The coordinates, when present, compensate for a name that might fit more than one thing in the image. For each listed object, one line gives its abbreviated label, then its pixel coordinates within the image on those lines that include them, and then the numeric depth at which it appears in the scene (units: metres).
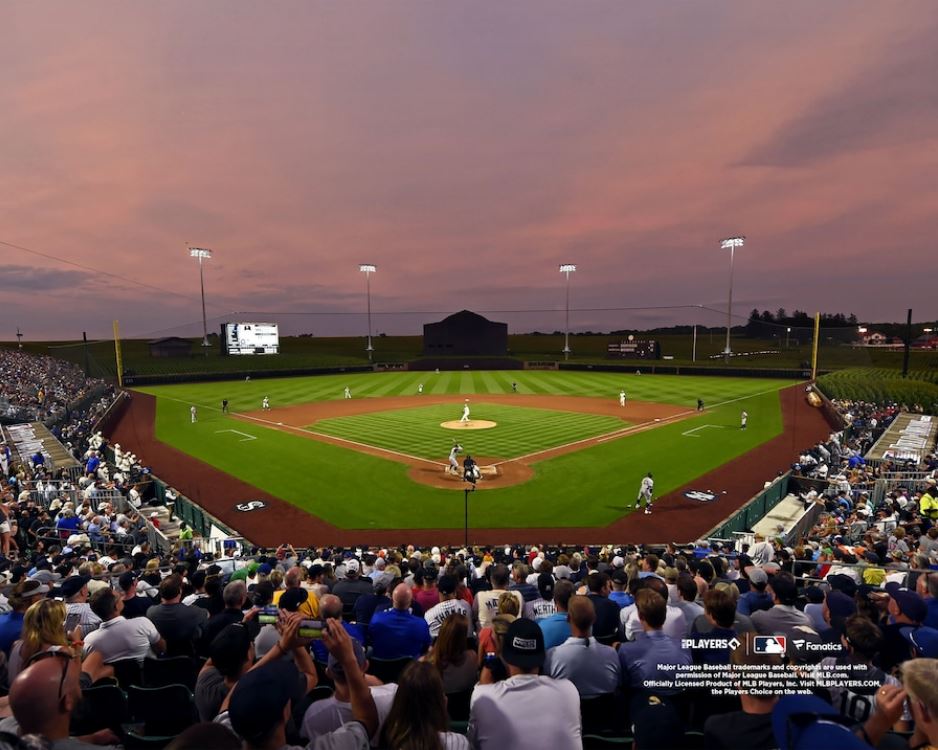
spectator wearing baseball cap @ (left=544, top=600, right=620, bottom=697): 4.20
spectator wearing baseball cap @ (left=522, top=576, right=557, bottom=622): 6.45
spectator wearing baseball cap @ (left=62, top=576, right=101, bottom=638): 6.08
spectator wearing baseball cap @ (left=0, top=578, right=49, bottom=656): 5.27
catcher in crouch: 19.44
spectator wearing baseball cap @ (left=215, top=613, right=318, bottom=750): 2.61
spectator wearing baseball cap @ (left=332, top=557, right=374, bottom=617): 7.17
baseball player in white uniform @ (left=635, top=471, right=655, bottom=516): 17.86
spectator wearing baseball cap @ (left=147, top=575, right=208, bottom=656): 5.36
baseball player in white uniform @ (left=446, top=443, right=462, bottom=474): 21.52
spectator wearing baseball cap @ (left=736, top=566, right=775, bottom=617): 6.50
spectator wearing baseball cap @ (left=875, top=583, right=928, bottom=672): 4.37
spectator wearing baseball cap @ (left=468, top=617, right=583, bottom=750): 3.18
